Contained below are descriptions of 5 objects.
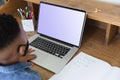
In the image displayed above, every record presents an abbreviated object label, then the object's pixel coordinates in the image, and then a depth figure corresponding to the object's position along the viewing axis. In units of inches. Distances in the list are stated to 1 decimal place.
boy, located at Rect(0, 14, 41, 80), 25.6
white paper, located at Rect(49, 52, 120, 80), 35.0
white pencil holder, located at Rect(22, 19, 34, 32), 48.4
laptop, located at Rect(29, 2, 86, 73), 39.6
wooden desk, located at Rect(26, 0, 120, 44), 38.4
